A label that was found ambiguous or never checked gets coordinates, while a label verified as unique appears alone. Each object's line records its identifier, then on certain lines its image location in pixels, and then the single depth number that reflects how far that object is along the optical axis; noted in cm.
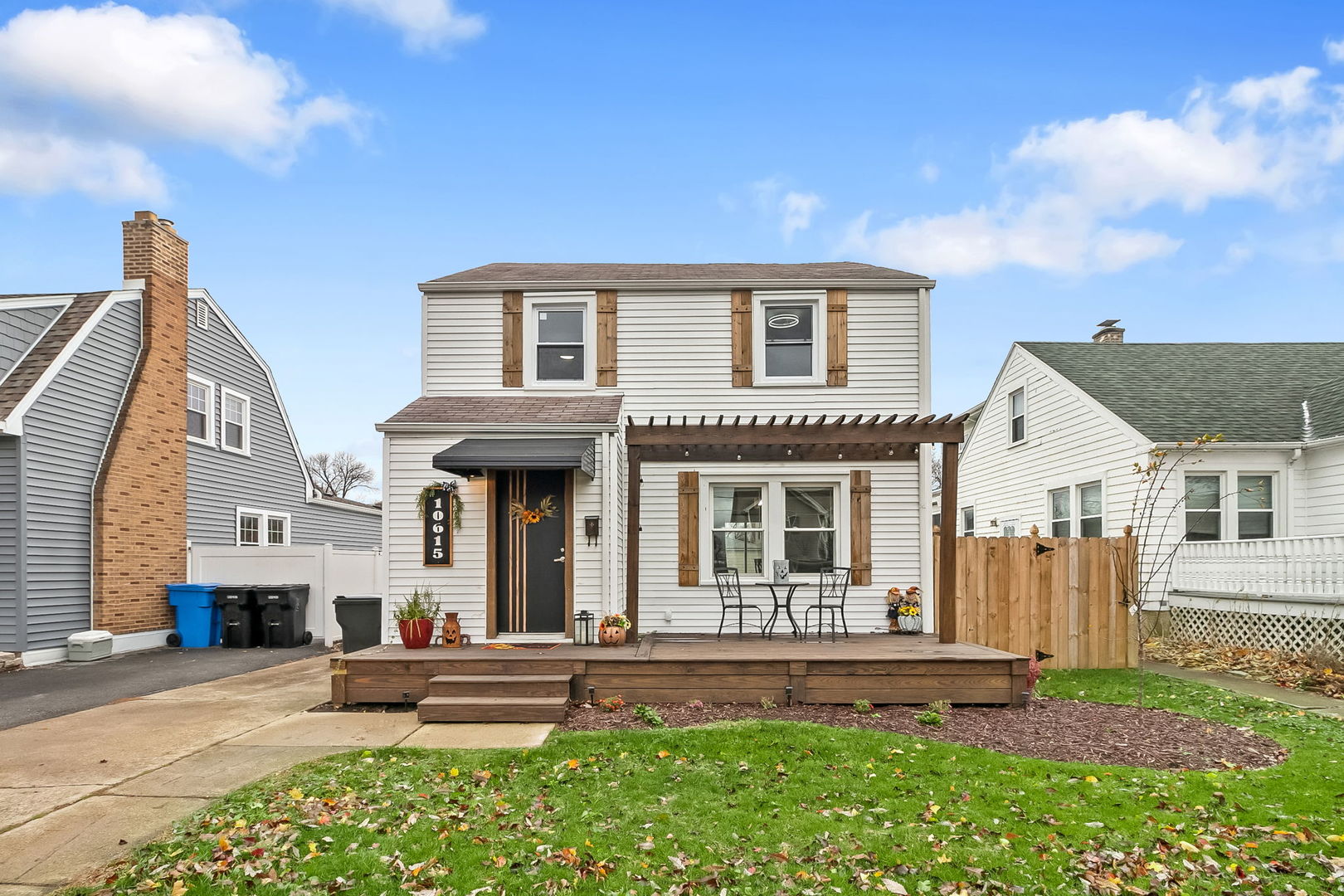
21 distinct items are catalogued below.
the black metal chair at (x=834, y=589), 1020
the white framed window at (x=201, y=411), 1490
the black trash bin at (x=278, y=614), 1334
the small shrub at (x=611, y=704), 773
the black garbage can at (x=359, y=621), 1059
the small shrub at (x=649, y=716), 705
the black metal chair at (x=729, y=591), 1027
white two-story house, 1050
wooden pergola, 885
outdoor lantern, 880
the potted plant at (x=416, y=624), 854
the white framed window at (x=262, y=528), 1644
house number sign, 911
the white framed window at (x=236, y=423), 1595
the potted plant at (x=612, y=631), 865
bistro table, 937
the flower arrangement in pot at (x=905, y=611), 1017
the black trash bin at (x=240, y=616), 1335
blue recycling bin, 1345
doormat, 868
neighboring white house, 1216
